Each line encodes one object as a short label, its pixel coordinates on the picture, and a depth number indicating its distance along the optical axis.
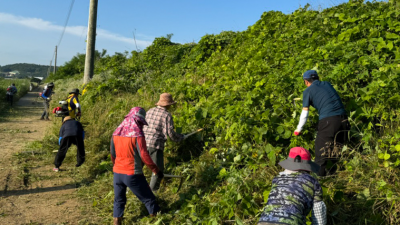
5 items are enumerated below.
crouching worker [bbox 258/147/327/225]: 2.97
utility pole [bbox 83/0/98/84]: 13.03
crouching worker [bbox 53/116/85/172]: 7.23
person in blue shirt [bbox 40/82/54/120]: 13.83
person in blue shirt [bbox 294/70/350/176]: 4.63
